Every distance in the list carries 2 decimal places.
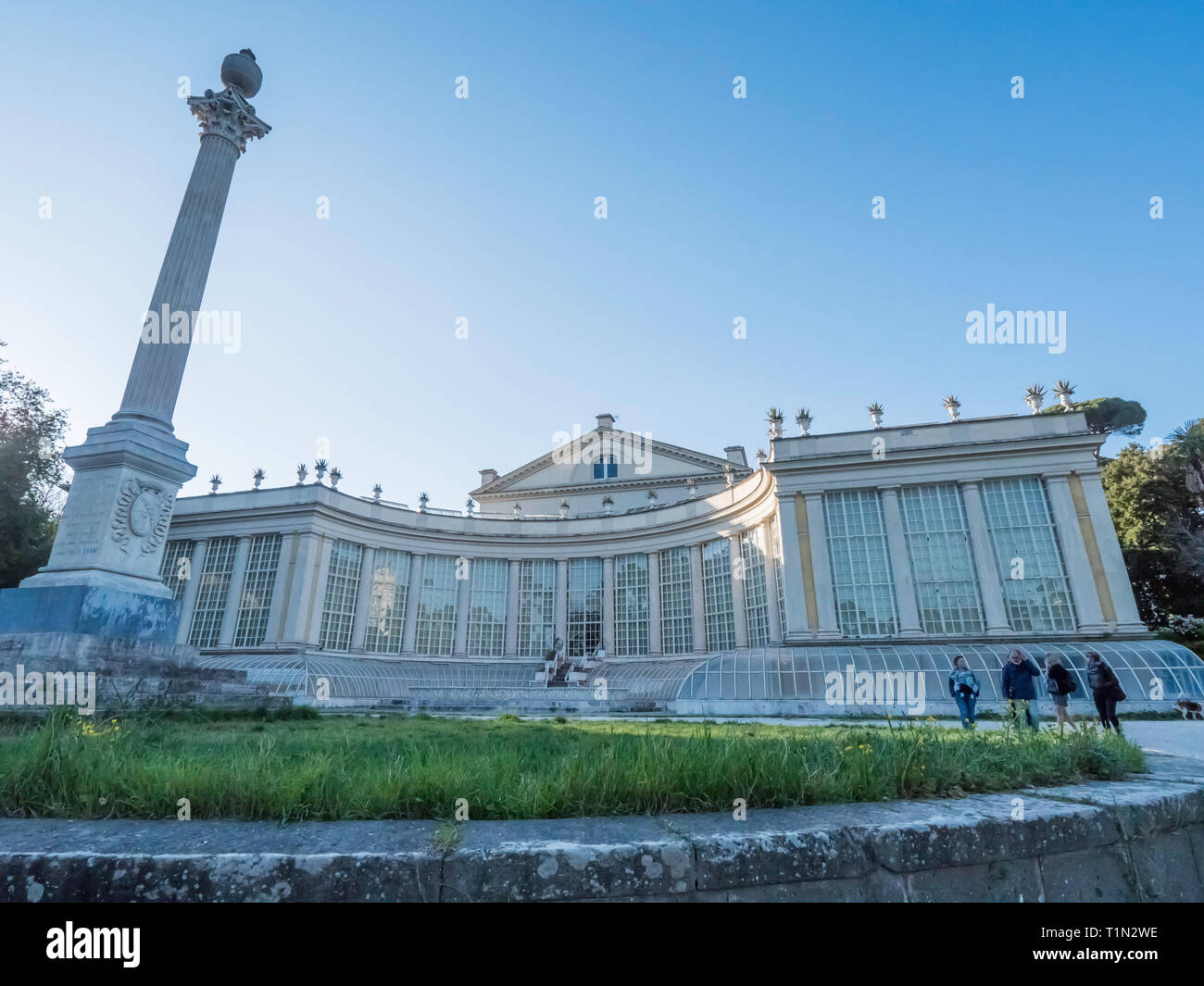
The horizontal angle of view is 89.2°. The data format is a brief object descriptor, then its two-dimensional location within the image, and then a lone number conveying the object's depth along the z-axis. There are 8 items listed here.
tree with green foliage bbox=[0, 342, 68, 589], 27.22
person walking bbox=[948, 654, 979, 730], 14.50
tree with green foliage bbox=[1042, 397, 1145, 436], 58.47
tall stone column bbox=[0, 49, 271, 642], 12.42
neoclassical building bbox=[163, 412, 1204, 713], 25.09
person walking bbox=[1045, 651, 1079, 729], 12.38
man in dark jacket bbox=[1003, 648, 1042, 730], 12.63
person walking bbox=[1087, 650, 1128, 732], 11.88
